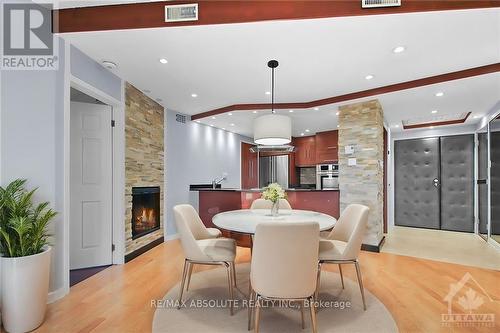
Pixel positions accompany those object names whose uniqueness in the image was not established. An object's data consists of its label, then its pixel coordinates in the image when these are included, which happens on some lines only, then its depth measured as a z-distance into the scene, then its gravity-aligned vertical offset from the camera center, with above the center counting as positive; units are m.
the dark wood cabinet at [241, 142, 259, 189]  6.95 +0.03
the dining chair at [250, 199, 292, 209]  3.34 -0.46
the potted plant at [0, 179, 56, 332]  1.84 -0.67
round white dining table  2.06 -0.47
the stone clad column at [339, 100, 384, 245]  3.93 +0.13
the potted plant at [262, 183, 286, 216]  2.53 -0.24
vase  2.62 -0.41
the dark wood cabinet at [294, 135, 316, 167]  6.71 +0.47
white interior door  3.18 -0.21
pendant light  2.70 +0.45
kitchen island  4.14 -0.50
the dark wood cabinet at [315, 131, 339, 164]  6.14 +0.53
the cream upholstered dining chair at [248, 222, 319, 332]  1.62 -0.58
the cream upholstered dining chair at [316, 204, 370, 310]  2.20 -0.72
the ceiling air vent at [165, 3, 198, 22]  2.09 +1.27
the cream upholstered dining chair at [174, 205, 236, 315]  2.20 -0.72
